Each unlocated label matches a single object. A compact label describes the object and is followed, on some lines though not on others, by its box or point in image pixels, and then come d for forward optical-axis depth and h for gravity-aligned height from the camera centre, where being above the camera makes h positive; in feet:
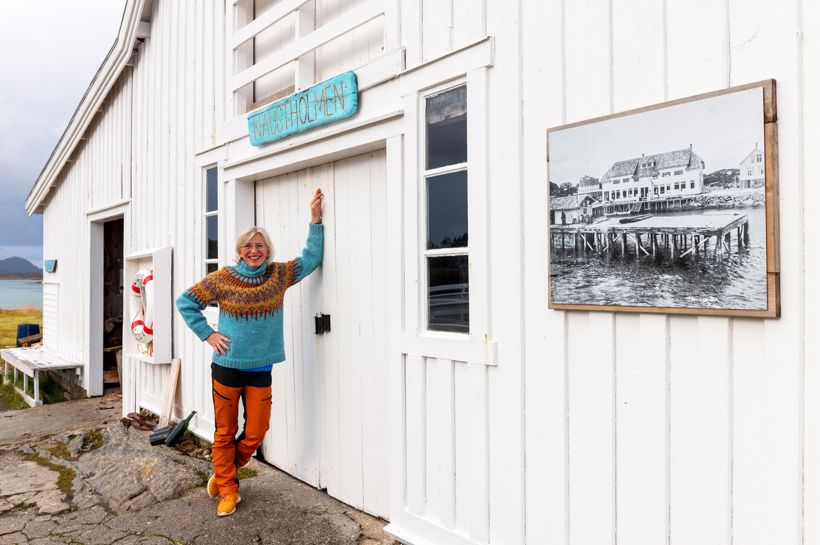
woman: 12.26 -1.33
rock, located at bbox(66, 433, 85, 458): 17.53 -5.19
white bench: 26.91 -4.28
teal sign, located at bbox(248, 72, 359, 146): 11.72 +3.50
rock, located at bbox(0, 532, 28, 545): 11.94 -5.39
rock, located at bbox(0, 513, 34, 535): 12.60 -5.42
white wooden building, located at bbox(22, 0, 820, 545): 6.37 -0.47
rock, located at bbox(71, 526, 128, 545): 11.58 -5.22
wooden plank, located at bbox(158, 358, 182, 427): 18.16 -3.74
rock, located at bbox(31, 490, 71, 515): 13.44 -5.34
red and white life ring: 18.67 -1.08
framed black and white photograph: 6.28 +0.70
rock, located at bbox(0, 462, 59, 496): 14.96 -5.43
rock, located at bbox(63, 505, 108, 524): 12.67 -5.26
